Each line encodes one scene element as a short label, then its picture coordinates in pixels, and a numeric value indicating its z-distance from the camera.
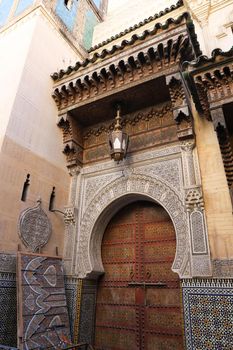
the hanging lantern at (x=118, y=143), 3.36
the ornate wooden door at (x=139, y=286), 2.99
